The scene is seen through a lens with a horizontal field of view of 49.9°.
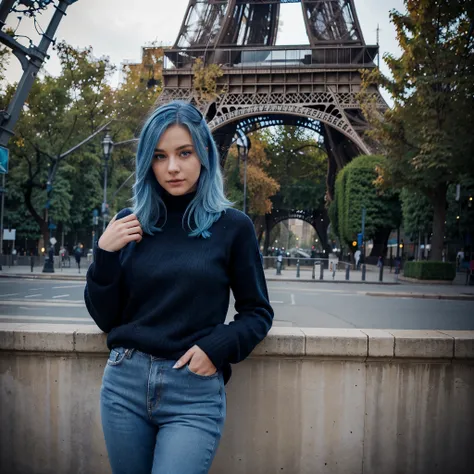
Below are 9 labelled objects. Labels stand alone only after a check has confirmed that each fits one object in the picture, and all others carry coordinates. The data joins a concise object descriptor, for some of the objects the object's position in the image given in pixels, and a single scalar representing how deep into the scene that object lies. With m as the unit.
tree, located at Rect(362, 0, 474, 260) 18.45
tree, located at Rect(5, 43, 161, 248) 24.38
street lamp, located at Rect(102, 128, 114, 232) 23.62
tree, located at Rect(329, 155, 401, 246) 33.84
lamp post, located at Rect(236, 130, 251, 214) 31.74
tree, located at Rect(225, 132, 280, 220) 43.62
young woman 1.94
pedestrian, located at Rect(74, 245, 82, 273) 27.90
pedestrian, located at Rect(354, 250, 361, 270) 32.59
